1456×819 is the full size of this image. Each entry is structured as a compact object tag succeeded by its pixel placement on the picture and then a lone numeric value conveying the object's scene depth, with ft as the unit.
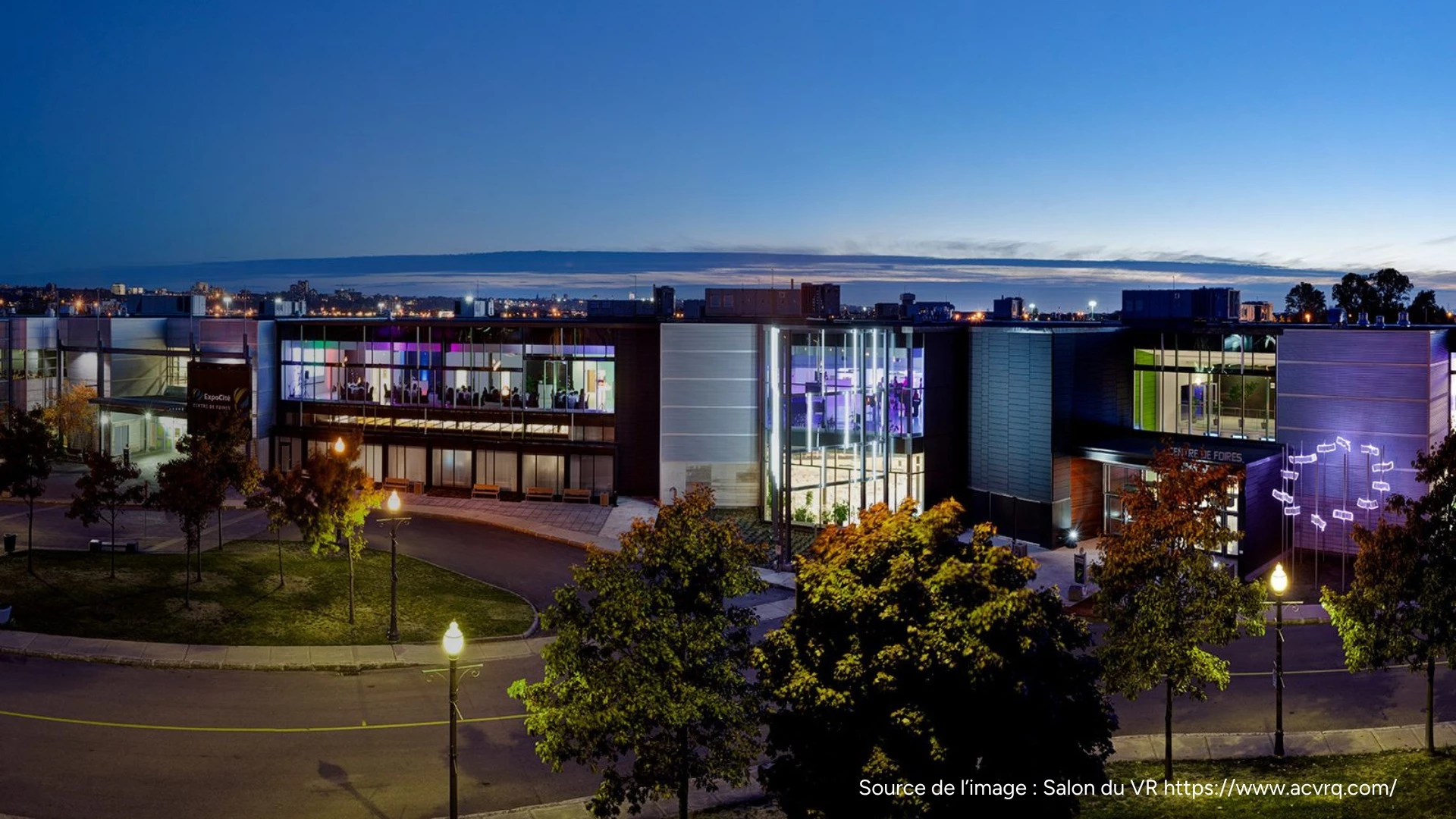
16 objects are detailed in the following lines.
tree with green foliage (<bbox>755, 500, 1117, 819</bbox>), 48.47
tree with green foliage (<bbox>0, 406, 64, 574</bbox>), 126.41
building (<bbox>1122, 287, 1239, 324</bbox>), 194.70
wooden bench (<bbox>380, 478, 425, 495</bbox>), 187.93
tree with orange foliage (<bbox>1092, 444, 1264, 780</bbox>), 70.13
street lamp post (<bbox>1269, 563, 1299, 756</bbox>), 71.31
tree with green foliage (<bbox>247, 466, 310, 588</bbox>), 114.21
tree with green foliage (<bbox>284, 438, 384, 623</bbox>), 113.91
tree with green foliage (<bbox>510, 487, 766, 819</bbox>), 55.77
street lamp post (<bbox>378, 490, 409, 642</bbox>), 92.02
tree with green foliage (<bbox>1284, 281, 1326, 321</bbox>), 391.04
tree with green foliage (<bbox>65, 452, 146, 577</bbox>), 116.78
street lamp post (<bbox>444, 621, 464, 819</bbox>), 58.85
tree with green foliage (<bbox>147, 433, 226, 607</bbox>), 110.01
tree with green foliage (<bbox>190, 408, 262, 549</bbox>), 129.29
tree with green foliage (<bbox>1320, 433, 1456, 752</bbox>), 73.77
